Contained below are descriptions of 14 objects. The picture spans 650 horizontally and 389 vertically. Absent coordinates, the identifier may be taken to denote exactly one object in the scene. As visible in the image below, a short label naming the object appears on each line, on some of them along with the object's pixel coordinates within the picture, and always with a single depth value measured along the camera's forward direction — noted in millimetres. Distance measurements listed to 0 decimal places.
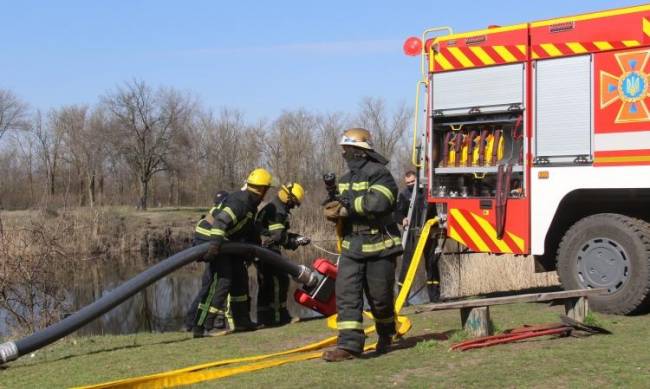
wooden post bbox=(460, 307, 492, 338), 6285
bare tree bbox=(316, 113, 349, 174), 44281
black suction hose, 6391
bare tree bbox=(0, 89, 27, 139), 53344
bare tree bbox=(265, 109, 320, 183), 44156
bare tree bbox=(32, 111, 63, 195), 49406
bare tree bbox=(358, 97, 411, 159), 47188
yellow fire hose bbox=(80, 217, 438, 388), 5387
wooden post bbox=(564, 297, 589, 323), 6505
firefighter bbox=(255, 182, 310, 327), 9070
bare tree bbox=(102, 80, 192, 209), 52500
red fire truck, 7227
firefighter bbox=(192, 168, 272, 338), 7973
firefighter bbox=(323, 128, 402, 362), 5812
